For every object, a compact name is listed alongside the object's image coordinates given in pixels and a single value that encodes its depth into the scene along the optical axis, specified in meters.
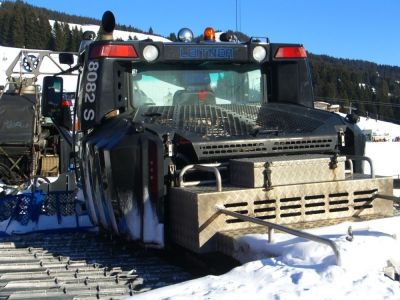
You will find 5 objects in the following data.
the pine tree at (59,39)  95.03
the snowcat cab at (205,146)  4.76
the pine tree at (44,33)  97.62
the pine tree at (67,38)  95.75
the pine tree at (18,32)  98.23
